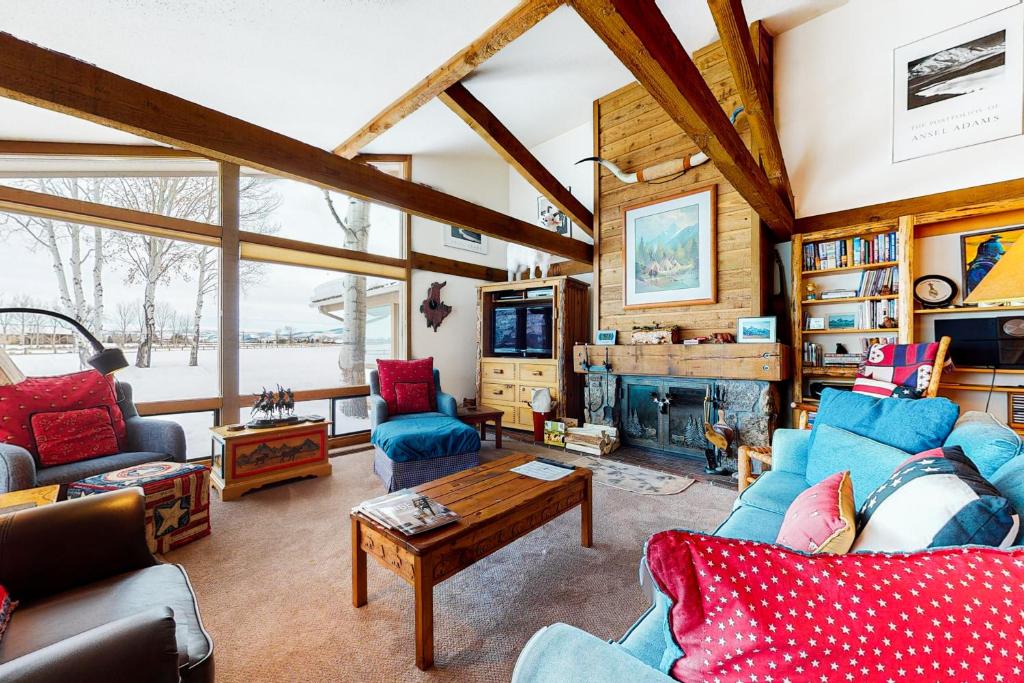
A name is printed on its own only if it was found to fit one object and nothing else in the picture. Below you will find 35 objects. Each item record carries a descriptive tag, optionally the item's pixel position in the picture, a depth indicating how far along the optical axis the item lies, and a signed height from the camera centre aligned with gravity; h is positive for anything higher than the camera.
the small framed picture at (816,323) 3.46 +0.15
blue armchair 2.92 -0.79
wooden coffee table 1.41 -0.76
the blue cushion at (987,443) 1.08 -0.30
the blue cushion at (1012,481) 0.83 -0.31
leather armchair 0.73 -0.63
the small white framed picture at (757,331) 3.42 +0.09
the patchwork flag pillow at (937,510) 0.70 -0.33
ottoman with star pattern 2.06 -0.81
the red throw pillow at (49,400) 2.28 -0.34
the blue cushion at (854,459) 1.45 -0.48
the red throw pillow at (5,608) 0.99 -0.68
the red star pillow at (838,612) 0.48 -0.35
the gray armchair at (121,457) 1.97 -0.65
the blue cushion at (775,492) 1.72 -0.70
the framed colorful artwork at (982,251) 2.75 +0.62
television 4.88 +0.15
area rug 3.10 -1.14
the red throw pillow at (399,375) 3.70 -0.31
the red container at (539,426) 4.54 -0.95
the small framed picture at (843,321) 3.33 +0.16
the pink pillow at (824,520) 0.90 -0.44
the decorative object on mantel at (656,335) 4.02 +0.07
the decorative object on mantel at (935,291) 2.95 +0.36
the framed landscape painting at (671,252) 3.89 +0.92
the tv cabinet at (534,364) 4.70 -0.26
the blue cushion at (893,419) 1.55 -0.34
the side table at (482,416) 4.10 -0.77
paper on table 2.13 -0.71
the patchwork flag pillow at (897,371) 2.41 -0.19
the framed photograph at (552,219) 5.21 +1.63
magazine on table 1.53 -0.69
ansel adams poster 2.76 +1.85
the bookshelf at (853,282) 3.03 +0.48
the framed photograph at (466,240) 5.29 +1.39
